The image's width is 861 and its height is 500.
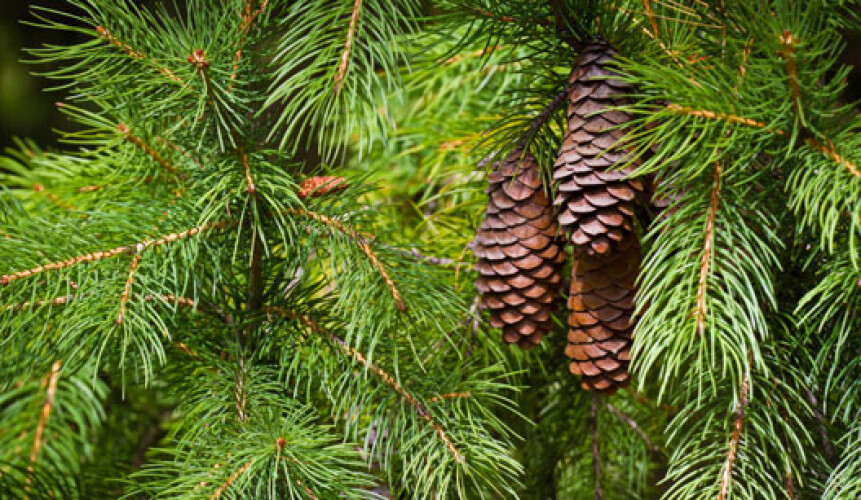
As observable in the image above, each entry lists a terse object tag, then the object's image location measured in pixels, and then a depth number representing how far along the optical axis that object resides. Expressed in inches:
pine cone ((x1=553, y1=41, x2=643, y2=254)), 61.2
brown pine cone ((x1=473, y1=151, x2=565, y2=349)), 62.9
